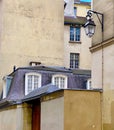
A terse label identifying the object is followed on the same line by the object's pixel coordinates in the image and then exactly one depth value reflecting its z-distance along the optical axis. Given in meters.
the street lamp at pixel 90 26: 9.97
